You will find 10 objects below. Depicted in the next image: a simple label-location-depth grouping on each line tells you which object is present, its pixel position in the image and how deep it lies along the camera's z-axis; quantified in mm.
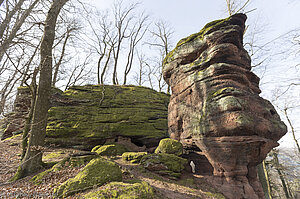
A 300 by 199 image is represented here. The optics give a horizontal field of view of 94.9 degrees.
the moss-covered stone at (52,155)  8288
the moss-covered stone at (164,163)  7430
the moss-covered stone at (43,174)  5074
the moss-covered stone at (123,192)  3680
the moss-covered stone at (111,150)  9508
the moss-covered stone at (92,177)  4113
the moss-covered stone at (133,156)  8195
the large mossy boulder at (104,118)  11266
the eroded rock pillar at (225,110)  6688
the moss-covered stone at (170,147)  8508
